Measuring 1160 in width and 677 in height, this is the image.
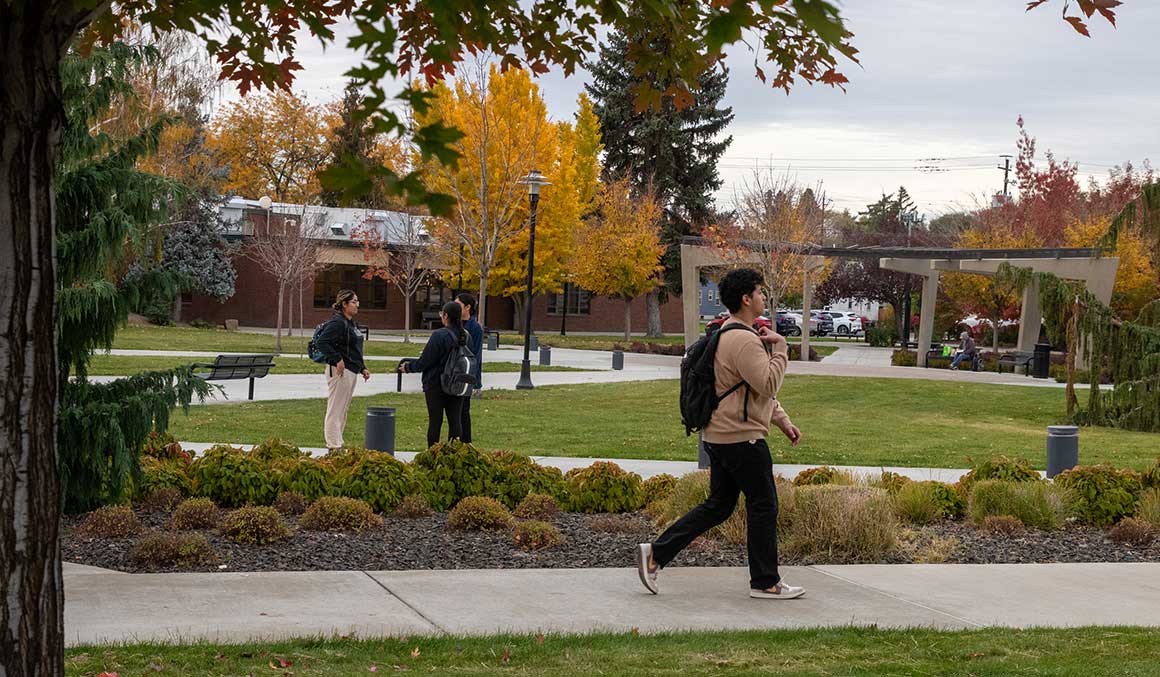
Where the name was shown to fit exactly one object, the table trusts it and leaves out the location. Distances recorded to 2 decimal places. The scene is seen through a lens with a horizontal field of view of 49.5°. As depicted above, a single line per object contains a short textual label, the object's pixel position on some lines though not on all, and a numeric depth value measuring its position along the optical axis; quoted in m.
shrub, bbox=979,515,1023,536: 9.33
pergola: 36.06
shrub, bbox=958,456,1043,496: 10.27
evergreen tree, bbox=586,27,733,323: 57.84
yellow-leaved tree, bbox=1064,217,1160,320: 42.53
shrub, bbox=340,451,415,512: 9.27
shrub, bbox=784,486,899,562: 8.29
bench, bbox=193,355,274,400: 19.78
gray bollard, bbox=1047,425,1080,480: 12.50
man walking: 6.71
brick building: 53.50
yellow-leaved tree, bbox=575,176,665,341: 50.69
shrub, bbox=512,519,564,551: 8.26
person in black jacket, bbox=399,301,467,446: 11.82
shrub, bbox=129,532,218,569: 7.29
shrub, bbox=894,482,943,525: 9.70
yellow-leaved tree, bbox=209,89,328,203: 72.94
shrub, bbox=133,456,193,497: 9.18
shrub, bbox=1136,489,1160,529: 9.57
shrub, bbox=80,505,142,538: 8.02
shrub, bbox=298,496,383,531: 8.59
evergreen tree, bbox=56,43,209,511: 8.31
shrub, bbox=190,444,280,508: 9.29
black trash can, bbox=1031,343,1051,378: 34.94
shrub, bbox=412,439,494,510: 9.58
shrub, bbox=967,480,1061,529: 9.61
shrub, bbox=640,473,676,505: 9.93
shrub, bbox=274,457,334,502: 9.35
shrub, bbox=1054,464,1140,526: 9.91
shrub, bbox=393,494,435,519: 9.16
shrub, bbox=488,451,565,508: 9.70
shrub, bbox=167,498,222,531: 8.31
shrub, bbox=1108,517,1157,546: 9.20
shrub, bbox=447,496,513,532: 8.69
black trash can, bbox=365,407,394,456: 12.24
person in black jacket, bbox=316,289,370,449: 12.66
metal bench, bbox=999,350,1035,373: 36.84
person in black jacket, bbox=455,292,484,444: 12.48
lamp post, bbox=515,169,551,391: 24.95
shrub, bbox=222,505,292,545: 7.96
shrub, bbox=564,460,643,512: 9.88
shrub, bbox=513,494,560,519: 9.21
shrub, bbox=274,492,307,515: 9.08
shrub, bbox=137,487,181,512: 9.06
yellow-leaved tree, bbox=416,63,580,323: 30.94
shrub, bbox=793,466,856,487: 10.00
